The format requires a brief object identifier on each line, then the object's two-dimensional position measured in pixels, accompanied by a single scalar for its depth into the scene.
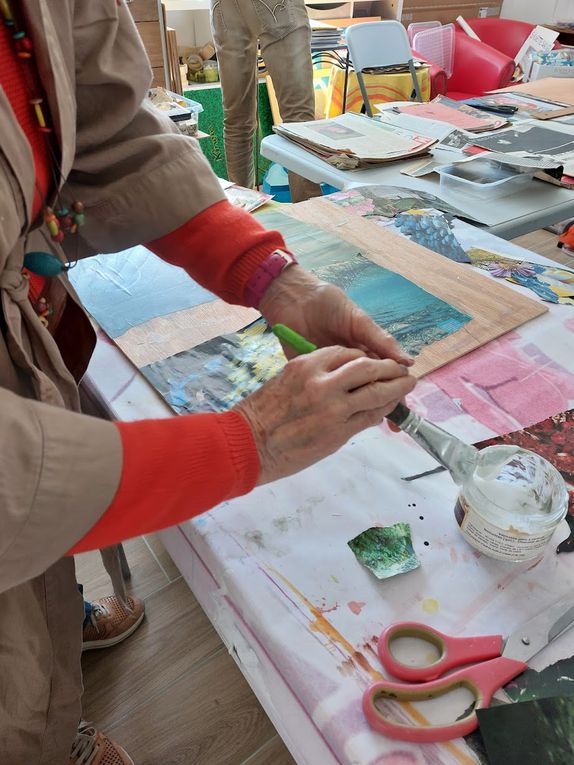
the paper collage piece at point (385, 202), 1.15
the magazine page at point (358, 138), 1.44
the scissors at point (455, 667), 0.42
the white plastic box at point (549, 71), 2.60
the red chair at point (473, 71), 3.40
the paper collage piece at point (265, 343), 0.72
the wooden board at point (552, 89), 2.06
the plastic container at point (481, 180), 1.30
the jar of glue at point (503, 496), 0.51
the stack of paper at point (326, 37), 3.38
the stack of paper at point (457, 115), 1.68
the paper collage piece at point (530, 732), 0.40
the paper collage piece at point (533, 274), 0.93
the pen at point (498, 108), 1.84
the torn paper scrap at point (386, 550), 0.52
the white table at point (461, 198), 1.21
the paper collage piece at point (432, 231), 1.04
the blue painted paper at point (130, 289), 0.86
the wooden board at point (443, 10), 4.09
